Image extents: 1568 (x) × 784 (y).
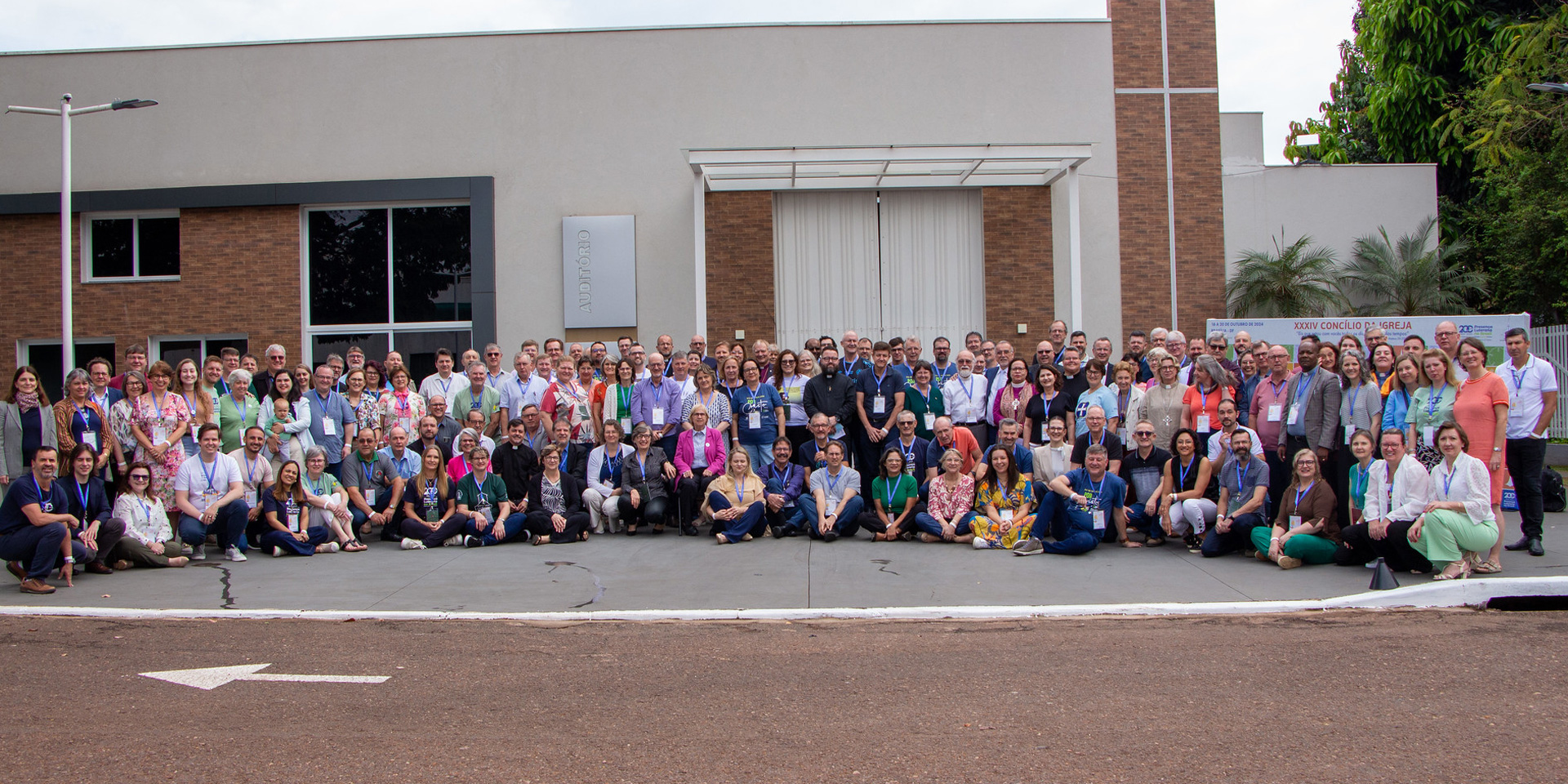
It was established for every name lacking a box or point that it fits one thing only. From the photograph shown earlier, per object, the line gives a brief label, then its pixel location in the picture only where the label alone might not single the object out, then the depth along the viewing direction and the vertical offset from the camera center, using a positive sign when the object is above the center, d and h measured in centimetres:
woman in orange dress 830 -14
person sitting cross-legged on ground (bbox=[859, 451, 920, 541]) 1025 -99
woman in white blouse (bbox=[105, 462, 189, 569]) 925 -102
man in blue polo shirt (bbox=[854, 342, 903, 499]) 1129 +2
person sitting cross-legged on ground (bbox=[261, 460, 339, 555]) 996 -104
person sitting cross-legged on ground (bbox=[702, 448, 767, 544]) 1034 -97
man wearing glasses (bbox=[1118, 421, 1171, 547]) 980 -75
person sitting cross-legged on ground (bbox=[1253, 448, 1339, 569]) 852 -107
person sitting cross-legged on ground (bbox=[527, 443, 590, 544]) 1041 -99
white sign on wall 1717 +237
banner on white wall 1534 +107
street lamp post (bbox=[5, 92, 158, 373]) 1589 +286
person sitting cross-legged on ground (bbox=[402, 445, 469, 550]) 1034 -100
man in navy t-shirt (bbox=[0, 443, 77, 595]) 831 -87
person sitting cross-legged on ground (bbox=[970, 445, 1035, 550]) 973 -100
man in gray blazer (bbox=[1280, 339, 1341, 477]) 917 -11
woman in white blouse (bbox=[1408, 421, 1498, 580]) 766 -94
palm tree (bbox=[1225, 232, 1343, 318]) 1934 +216
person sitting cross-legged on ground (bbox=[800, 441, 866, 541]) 1025 -97
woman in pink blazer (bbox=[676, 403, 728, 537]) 1099 -56
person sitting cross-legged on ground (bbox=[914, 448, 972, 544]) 1002 -102
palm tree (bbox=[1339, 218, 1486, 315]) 2034 +248
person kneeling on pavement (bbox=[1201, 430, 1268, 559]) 903 -91
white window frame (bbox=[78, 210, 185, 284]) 1798 +304
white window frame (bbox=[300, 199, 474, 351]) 1773 +196
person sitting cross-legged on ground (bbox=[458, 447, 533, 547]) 1036 -99
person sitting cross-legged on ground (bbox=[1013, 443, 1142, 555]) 941 -100
